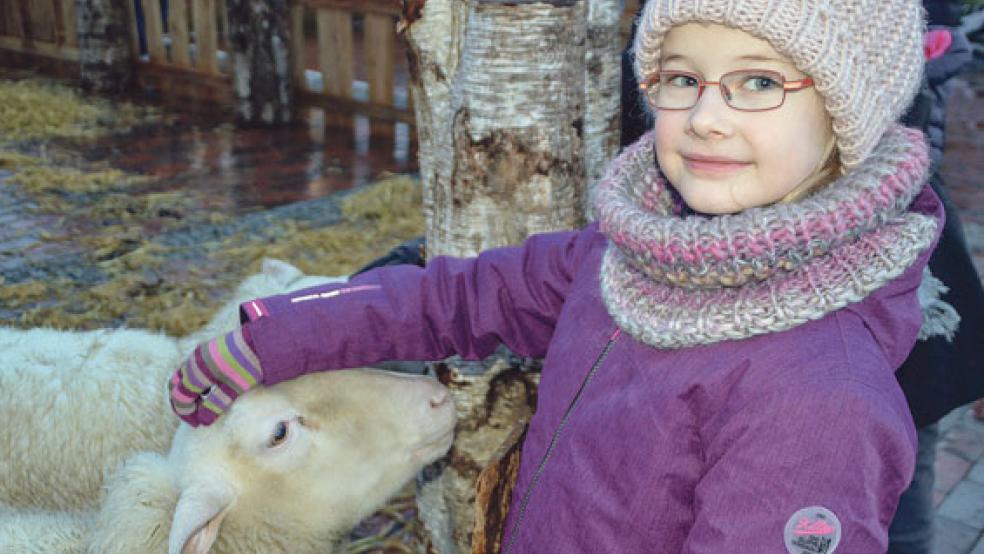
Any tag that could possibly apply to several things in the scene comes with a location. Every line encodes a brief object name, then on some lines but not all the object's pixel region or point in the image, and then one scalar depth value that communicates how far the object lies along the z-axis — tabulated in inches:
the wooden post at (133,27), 396.2
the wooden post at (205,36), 371.9
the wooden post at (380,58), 326.6
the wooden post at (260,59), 332.2
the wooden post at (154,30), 394.2
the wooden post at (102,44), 384.2
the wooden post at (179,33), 384.2
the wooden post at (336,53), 342.0
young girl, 50.1
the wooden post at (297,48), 349.1
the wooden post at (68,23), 425.1
